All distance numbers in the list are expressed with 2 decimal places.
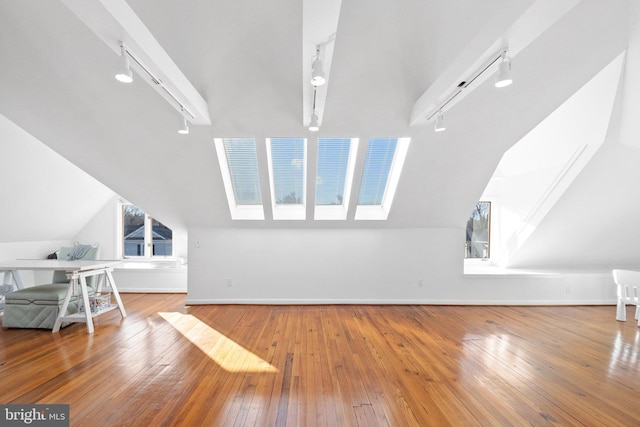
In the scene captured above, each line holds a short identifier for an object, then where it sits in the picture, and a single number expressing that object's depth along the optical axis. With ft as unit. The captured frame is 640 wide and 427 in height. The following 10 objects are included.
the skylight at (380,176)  12.55
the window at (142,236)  20.04
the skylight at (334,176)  12.58
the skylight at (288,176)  12.57
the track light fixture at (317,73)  6.17
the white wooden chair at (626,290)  12.53
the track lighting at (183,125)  9.02
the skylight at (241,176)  12.37
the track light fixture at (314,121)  9.04
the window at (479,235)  18.71
